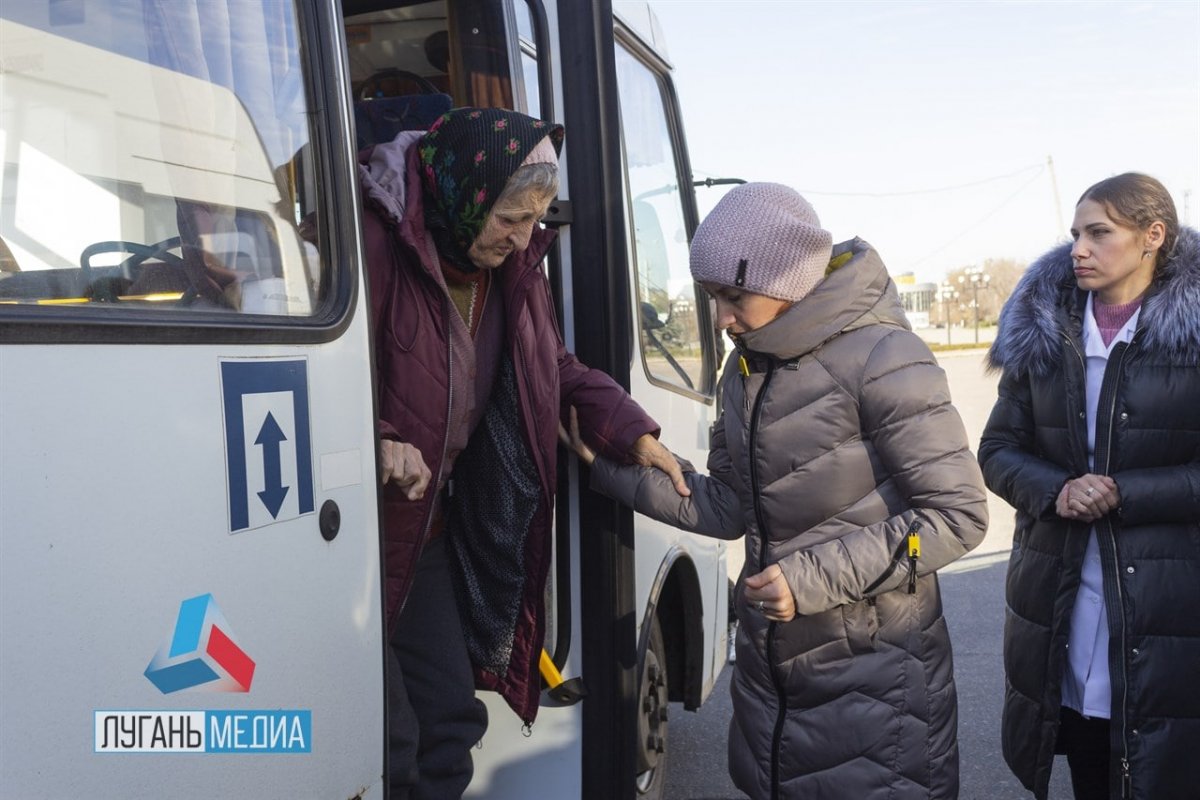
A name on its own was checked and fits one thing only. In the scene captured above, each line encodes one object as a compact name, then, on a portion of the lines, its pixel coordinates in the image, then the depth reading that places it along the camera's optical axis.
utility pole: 49.66
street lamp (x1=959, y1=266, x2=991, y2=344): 63.77
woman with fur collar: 2.84
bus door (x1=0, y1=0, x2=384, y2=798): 1.49
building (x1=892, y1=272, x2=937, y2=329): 70.31
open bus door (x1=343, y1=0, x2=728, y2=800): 2.96
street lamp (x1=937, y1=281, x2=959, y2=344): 71.13
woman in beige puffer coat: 2.30
